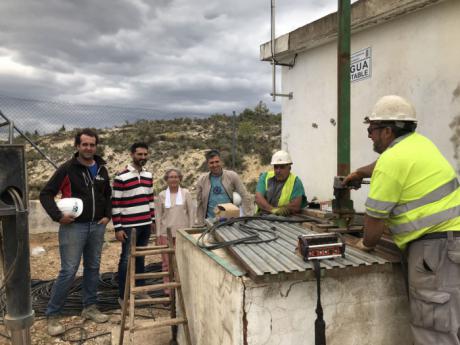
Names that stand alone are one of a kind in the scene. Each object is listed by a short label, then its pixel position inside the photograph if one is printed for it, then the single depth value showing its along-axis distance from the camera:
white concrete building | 4.21
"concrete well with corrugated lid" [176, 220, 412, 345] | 2.26
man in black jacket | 4.34
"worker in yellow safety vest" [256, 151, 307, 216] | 4.32
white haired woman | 5.18
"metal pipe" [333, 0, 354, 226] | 3.71
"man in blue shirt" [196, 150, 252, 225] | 5.10
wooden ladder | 3.38
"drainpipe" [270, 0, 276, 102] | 6.74
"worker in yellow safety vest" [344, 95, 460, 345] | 2.28
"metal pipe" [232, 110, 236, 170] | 10.72
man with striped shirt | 4.82
